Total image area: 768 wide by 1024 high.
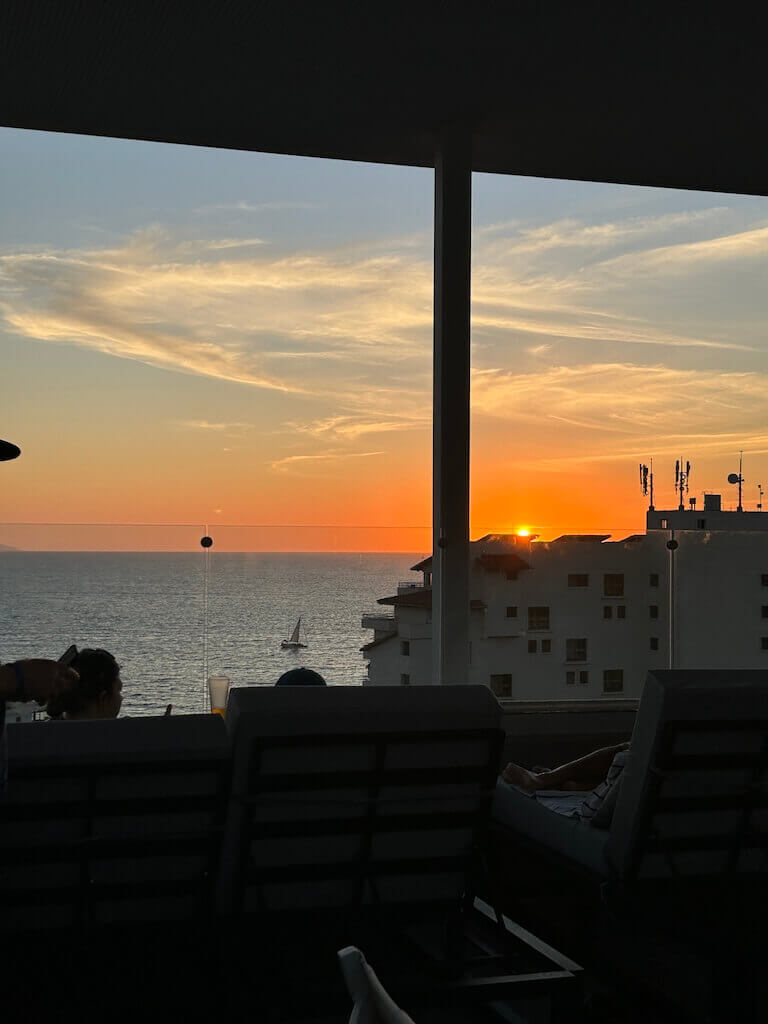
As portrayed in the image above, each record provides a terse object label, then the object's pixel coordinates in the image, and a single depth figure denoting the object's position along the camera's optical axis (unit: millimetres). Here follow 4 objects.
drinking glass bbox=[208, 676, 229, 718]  5245
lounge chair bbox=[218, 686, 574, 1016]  2617
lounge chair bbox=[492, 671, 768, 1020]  2840
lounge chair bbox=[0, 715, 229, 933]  2500
